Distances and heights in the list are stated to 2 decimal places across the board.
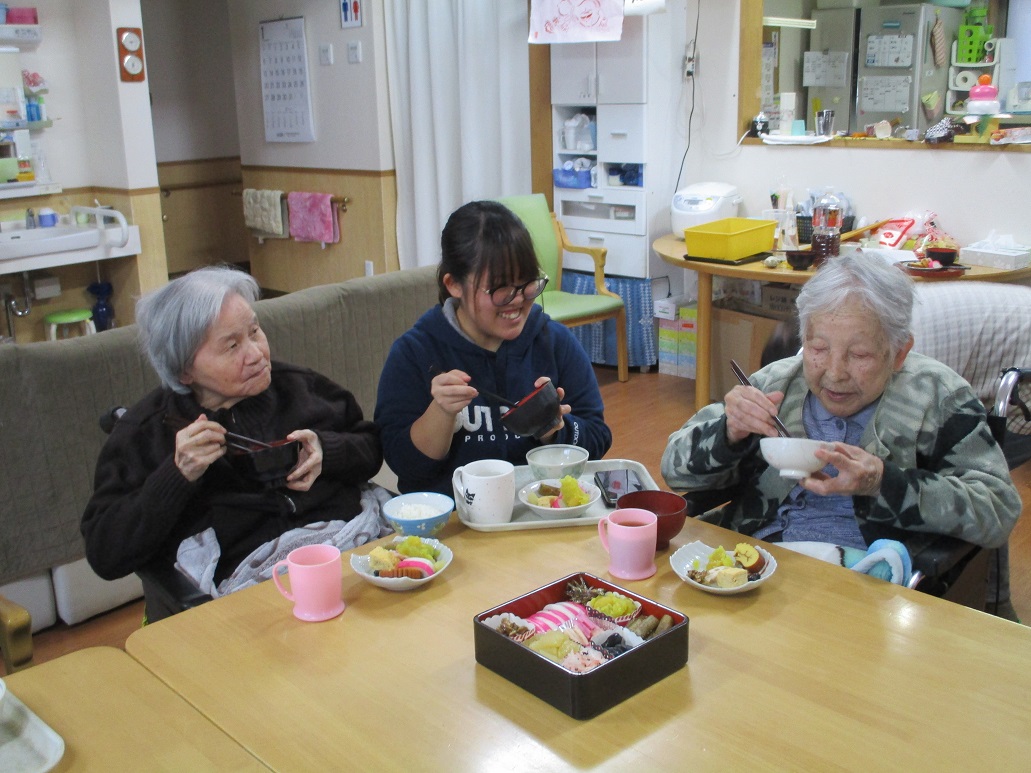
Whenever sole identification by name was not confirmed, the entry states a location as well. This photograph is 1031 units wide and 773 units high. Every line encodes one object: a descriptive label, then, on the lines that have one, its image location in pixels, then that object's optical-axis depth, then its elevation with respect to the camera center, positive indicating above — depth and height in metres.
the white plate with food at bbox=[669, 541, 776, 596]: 1.38 -0.61
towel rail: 5.94 -0.33
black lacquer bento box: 1.11 -0.60
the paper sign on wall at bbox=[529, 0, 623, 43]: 4.48 +0.53
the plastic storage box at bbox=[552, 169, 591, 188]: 4.96 -0.19
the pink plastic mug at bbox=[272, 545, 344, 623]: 1.35 -0.59
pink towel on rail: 6.00 -0.44
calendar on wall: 6.00 +0.38
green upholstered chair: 4.56 -0.70
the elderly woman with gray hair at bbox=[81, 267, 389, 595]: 1.69 -0.55
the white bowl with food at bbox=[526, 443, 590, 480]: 1.75 -0.56
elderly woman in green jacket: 1.57 -0.51
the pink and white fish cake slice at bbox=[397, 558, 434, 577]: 1.44 -0.60
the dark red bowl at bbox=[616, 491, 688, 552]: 1.52 -0.57
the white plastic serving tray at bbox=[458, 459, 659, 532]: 1.63 -0.61
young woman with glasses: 1.90 -0.44
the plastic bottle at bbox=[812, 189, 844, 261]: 3.73 -0.36
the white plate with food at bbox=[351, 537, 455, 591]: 1.43 -0.61
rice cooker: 4.46 -0.30
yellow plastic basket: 3.90 -0.41
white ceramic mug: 1.60 -0.56
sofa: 2.31 -0.71
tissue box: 3.56 -0.45
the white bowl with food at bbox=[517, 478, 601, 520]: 1.63 -0.59
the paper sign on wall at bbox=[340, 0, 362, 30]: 5.53 +0.72
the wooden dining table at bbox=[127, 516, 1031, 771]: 1.06 -0.64
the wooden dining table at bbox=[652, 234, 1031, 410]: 3.55 -0.52
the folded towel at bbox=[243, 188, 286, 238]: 6.25 -0.41
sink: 4.60 -0.42
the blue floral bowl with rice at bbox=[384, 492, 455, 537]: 1.57 -0.58
